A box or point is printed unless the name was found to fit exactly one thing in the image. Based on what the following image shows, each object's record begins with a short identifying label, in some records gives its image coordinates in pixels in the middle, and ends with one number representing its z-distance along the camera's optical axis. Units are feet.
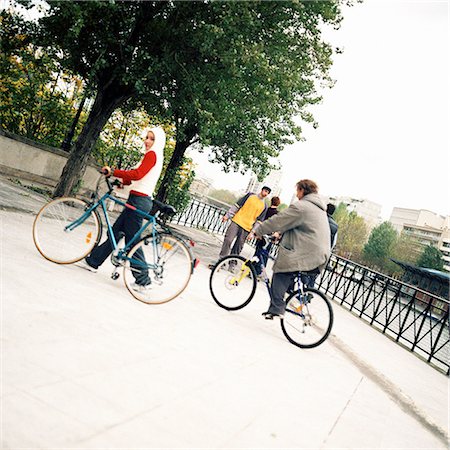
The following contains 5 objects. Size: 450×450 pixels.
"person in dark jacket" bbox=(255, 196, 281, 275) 18.56
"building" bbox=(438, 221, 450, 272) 402.11
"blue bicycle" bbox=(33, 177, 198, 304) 14.46
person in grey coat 15.83
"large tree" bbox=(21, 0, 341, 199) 28.43
